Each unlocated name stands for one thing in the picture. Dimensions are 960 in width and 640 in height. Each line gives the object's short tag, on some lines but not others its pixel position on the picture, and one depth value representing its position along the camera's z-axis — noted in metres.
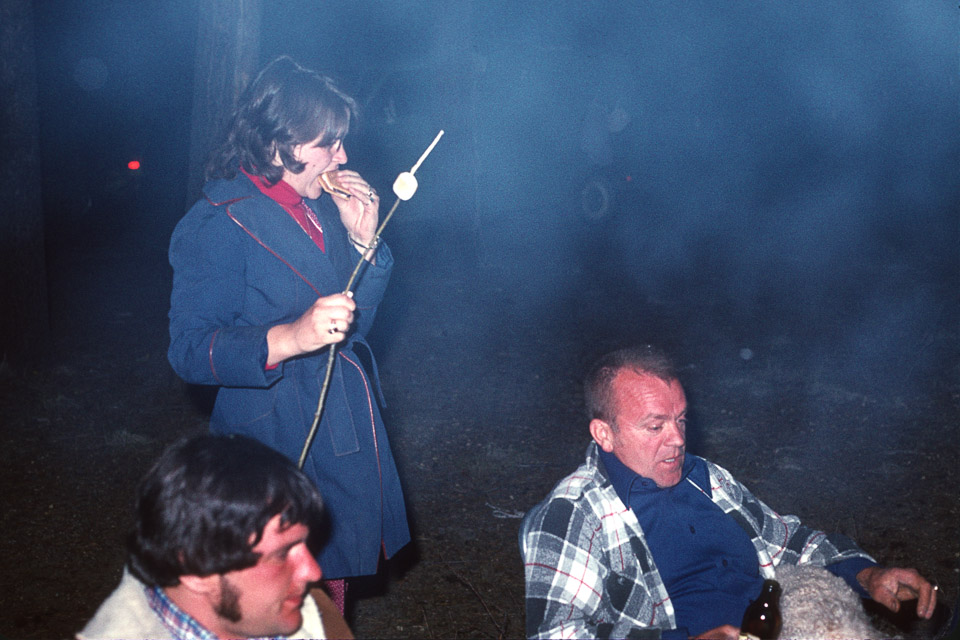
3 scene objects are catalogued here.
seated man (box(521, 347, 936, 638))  2.36
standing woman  2.41
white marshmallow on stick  2.54
